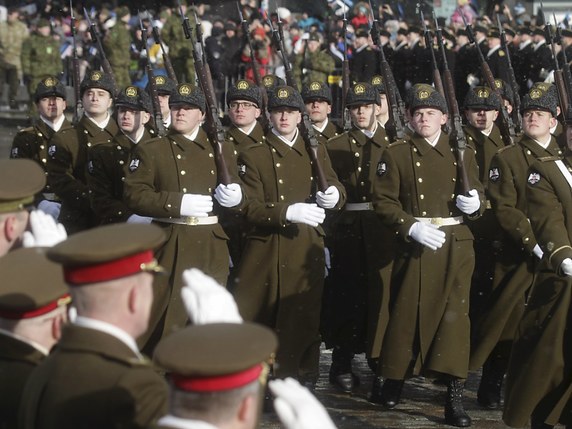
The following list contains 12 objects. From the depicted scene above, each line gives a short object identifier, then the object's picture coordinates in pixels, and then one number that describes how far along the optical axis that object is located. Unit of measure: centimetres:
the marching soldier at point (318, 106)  2034
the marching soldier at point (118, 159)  1783
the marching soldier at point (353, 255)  1772
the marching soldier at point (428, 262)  1597
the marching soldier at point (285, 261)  1659
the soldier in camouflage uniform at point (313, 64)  3722
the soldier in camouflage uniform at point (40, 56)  4144
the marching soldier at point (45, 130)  1948
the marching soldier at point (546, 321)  1321
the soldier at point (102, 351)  702
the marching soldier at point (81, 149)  1895
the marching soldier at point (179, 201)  1578
